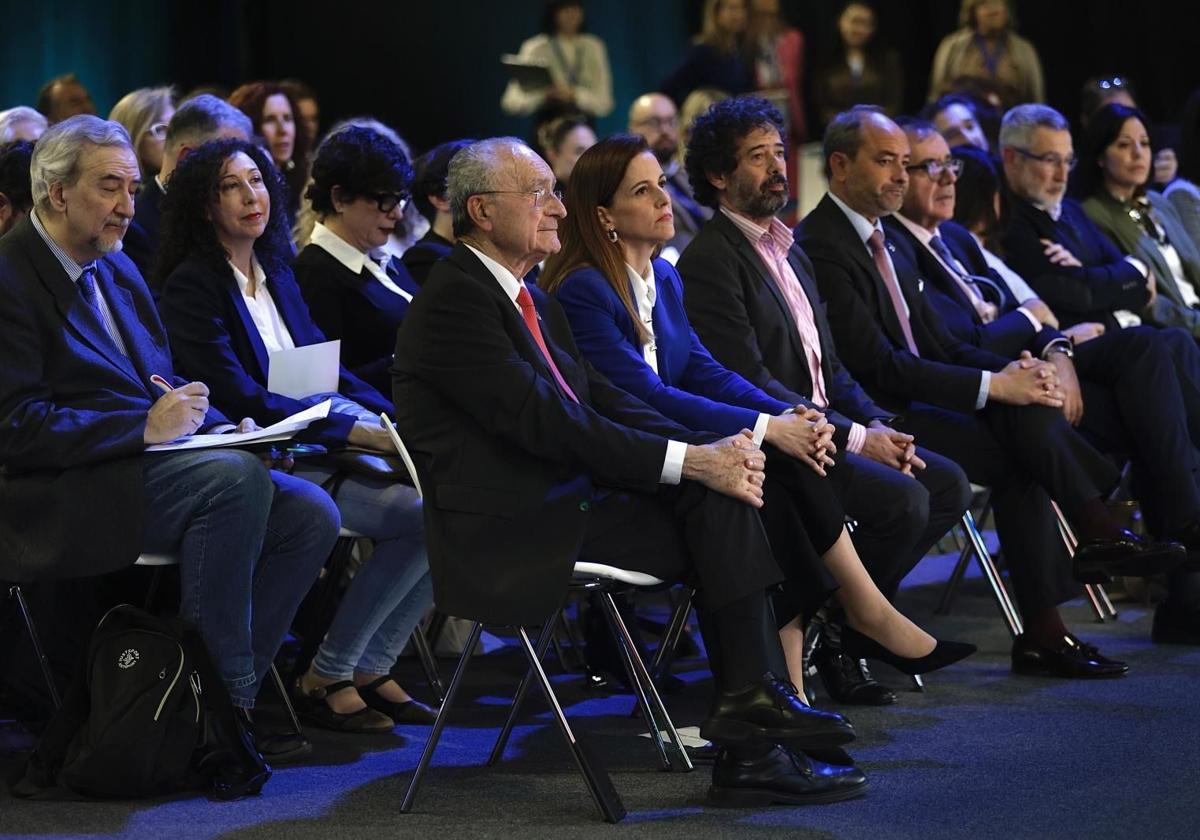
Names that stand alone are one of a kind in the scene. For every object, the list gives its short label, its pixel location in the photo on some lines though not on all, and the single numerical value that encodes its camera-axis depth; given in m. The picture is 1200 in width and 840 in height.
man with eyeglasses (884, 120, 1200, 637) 9.64
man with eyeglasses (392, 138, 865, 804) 6.68
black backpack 6.76
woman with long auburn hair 7.41
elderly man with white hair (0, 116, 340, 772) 6.96
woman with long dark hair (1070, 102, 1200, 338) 12.03
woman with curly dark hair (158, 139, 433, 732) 8.13
